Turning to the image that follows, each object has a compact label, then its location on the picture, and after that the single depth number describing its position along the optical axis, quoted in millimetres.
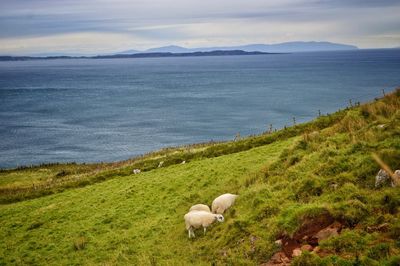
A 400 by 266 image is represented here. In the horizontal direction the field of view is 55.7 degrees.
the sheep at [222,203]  16594
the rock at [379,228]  10178
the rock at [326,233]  10766
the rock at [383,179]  12148
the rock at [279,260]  10589
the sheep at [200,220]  15508
